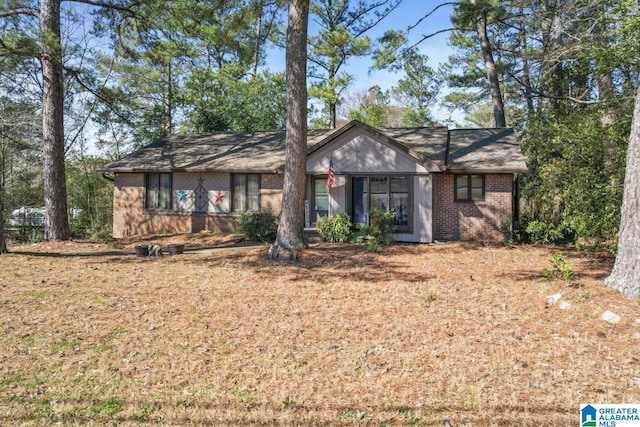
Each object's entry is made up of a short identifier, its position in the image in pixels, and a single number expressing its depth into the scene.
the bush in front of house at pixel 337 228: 14.34
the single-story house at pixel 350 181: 14.62
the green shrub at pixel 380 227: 13.77
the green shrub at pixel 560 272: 8.25
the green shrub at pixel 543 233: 12.75
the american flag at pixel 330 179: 15.23
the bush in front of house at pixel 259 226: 14.88
